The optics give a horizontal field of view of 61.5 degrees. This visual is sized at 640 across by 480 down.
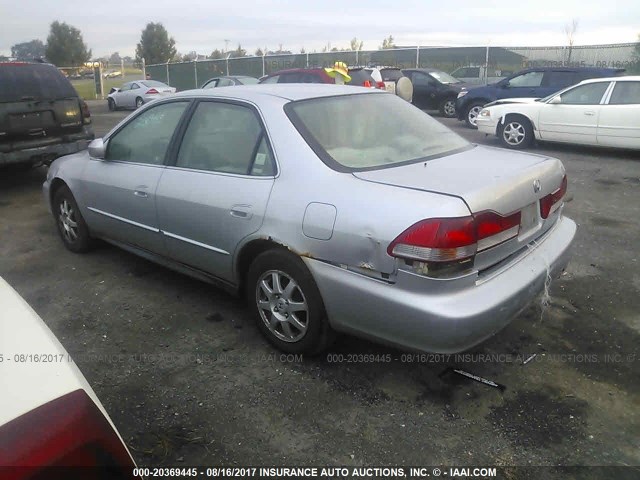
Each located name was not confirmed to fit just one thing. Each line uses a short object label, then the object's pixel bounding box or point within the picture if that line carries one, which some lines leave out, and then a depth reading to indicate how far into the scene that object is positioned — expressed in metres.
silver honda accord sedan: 2.57
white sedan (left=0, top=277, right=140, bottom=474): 1.21
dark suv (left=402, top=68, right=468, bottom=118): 16.02
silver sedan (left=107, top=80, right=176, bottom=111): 22.12
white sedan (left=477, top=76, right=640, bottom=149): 9.20
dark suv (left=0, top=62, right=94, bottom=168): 7.04
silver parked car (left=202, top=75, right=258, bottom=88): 17.42
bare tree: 19.31
